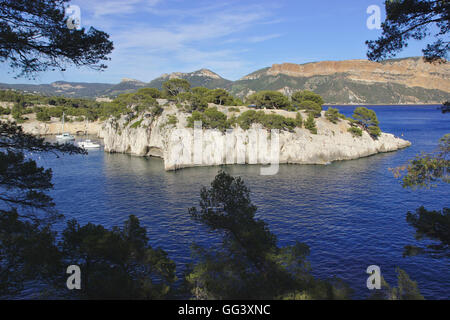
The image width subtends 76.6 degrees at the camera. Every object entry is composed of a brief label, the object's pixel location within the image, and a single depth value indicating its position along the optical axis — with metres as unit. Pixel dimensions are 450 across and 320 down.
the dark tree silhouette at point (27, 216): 11.85
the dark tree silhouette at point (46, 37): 12.05
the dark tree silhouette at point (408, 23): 13.20
